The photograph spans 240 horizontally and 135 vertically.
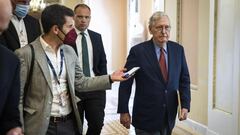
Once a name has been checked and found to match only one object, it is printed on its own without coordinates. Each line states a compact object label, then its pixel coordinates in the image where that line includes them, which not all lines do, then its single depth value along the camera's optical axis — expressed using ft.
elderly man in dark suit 8.28
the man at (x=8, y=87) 4.58
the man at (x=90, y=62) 11.16
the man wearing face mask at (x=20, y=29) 8.26
